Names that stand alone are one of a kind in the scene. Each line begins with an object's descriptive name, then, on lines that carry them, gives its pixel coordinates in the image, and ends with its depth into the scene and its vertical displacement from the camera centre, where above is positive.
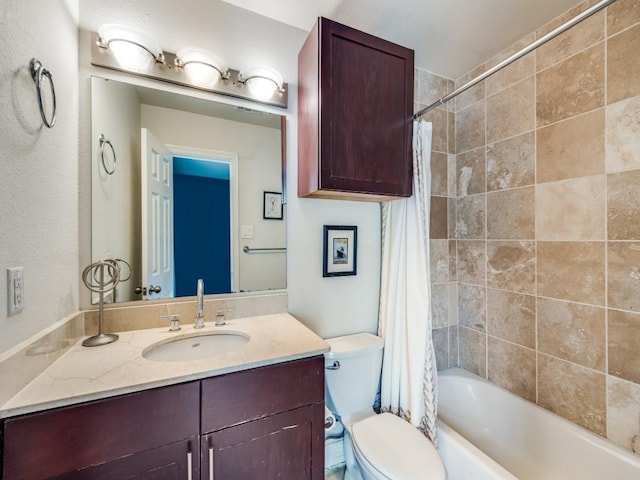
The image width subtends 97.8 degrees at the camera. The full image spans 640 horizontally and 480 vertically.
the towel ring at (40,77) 0.87 +0.51
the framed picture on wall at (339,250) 1.64 -0.07
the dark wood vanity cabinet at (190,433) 0.72 -0.58
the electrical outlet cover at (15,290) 0.75 -0.14
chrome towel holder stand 1.09 -0.17
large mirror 1.25 +0.23
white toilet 1.12 -0.90
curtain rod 0.88 +0.73
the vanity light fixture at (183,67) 1.19 +0.81
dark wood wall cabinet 1.28 +0.60
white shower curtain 1.49 -0.38
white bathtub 1.21 -1.03
